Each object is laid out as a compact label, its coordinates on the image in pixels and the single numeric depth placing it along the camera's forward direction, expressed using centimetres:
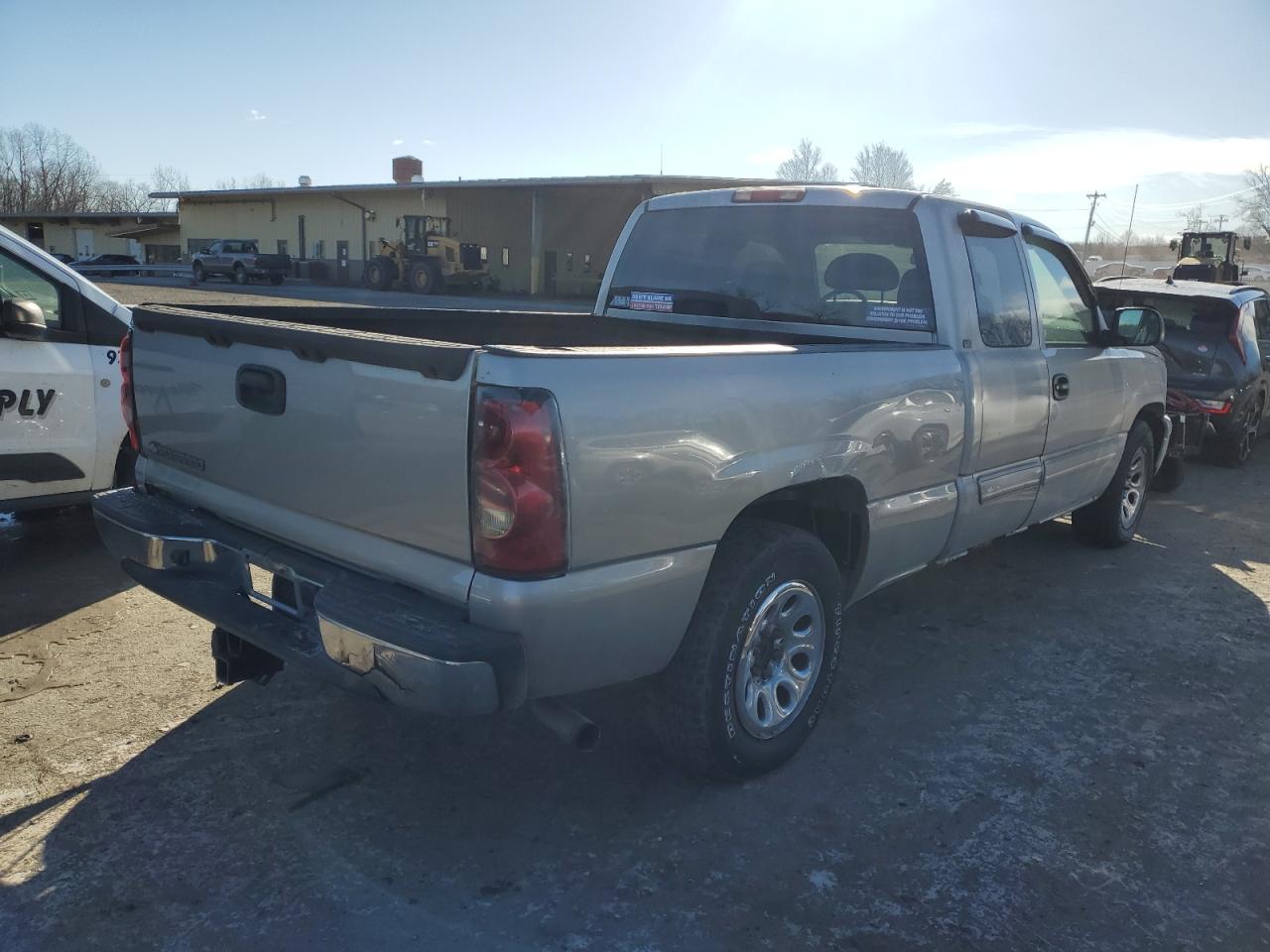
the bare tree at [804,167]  7412
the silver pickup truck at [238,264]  4006
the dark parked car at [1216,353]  915
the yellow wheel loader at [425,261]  3853
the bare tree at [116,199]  9375
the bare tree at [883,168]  7375
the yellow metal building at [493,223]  4181
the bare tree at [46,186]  8531
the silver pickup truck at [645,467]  246
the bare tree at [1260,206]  6825
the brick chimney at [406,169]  5541
